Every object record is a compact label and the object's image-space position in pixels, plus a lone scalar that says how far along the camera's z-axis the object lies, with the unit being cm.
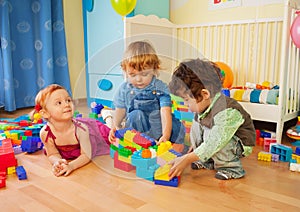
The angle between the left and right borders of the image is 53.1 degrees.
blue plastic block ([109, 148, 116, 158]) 106
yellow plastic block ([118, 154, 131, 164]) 95
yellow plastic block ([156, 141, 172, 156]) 91
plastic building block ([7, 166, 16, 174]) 97
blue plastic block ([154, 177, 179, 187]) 85
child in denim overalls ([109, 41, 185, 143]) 103
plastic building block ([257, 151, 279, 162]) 109
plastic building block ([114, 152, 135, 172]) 96
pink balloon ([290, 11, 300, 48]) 124
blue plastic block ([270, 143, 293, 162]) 109
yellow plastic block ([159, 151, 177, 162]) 90
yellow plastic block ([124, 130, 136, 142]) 99
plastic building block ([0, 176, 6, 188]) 86
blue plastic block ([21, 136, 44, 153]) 116
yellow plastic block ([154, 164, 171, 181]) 86
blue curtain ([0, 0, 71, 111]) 208
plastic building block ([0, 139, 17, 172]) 97
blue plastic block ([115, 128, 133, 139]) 103
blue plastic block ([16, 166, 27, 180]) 92
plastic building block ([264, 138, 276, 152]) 122
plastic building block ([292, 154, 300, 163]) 104
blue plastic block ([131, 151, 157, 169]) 90
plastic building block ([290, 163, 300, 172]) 98
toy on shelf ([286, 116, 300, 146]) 128
